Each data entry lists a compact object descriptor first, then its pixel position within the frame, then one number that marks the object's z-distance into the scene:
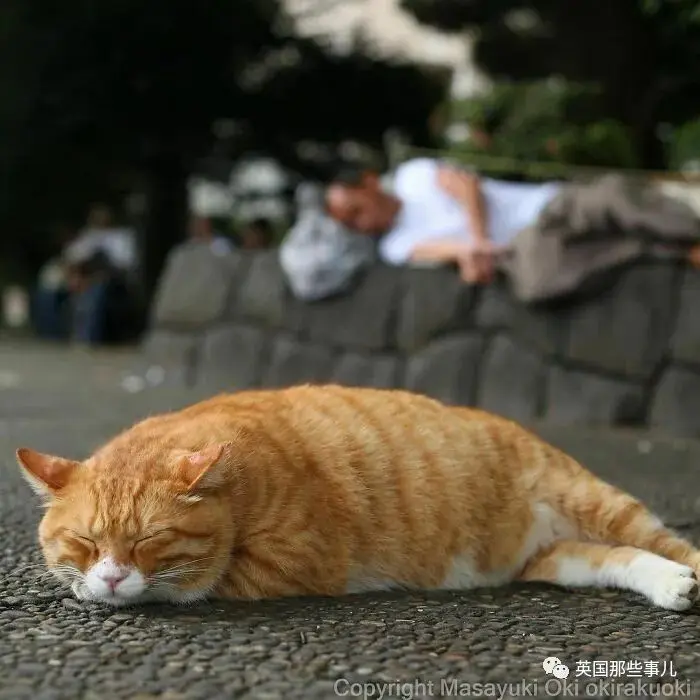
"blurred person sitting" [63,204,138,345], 9.53
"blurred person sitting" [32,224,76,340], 10.76
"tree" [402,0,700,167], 7.08
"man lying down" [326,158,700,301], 4.32
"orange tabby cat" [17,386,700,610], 1.72
